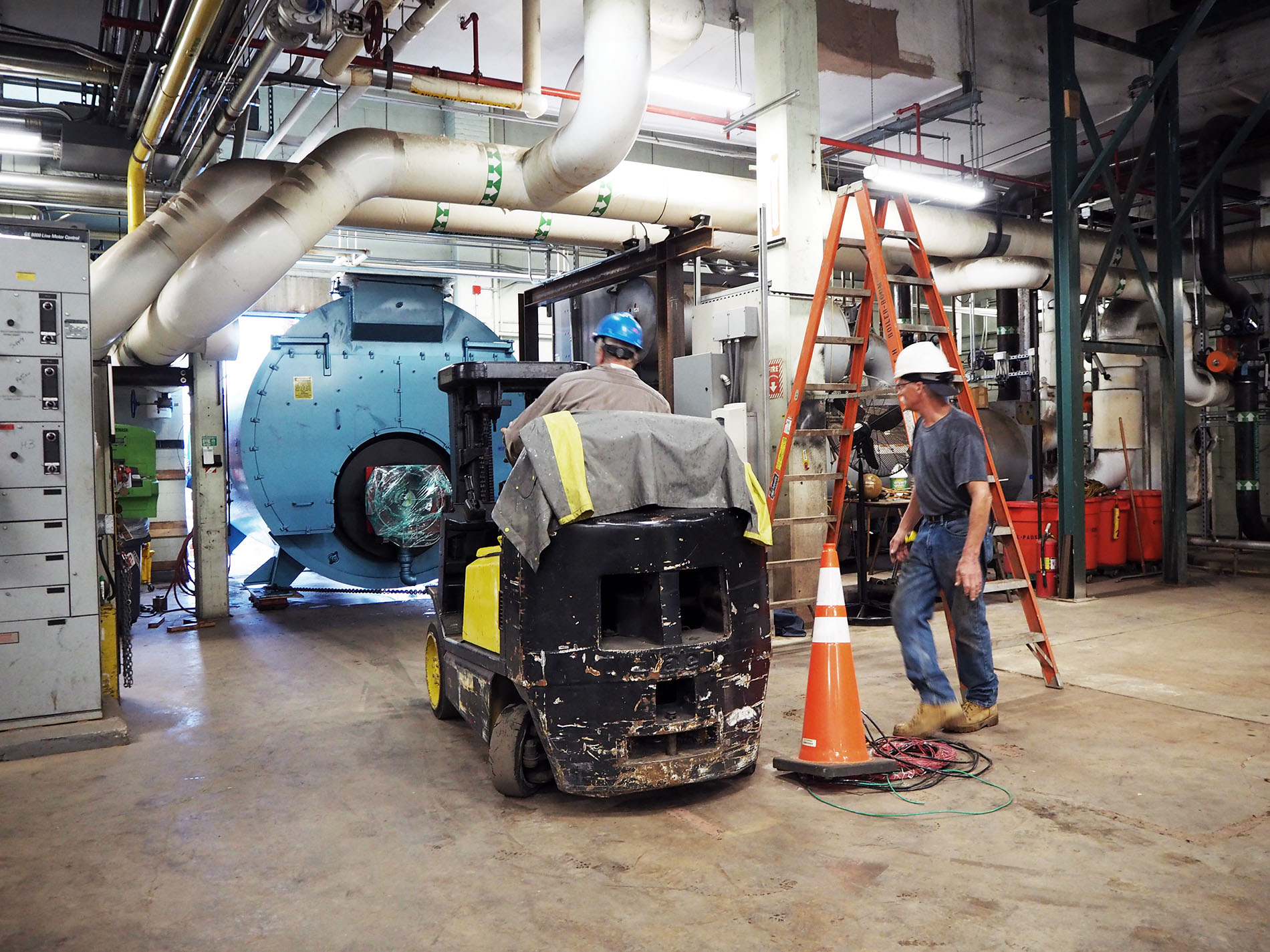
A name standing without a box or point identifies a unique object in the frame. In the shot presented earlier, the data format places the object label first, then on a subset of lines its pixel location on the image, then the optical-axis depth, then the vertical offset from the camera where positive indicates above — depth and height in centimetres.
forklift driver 377 +36
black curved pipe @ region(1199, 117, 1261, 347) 1034 +226
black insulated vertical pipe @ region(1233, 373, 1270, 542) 1040 +1
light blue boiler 783 +48
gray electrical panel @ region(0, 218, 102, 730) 440 -1
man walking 397 -38
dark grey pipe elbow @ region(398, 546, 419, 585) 804 -78
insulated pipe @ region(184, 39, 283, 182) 516 +237
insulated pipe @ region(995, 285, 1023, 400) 1130 +181
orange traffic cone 352 -93
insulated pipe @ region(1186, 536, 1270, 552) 939 -87
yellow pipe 460 +227
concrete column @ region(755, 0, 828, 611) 686 +202
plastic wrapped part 788 -22
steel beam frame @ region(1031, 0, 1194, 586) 797 +209
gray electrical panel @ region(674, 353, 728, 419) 664 +64
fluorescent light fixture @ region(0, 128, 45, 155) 628 +238
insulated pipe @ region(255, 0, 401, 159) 538 +255
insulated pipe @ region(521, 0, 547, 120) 609 +279
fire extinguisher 816 -88
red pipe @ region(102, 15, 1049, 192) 564 +295
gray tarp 314 +0
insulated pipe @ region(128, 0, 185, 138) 515 +261
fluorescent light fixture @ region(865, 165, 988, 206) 721 +236
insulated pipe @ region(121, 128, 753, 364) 573 +185
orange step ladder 479 +69
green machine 852 +14
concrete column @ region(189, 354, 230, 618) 775 +0
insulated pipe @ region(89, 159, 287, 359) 593 +156
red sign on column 677 +67
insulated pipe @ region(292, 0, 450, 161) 551 +281
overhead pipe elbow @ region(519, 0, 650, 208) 547 +228
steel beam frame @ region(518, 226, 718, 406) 649 +149
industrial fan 712 +5
